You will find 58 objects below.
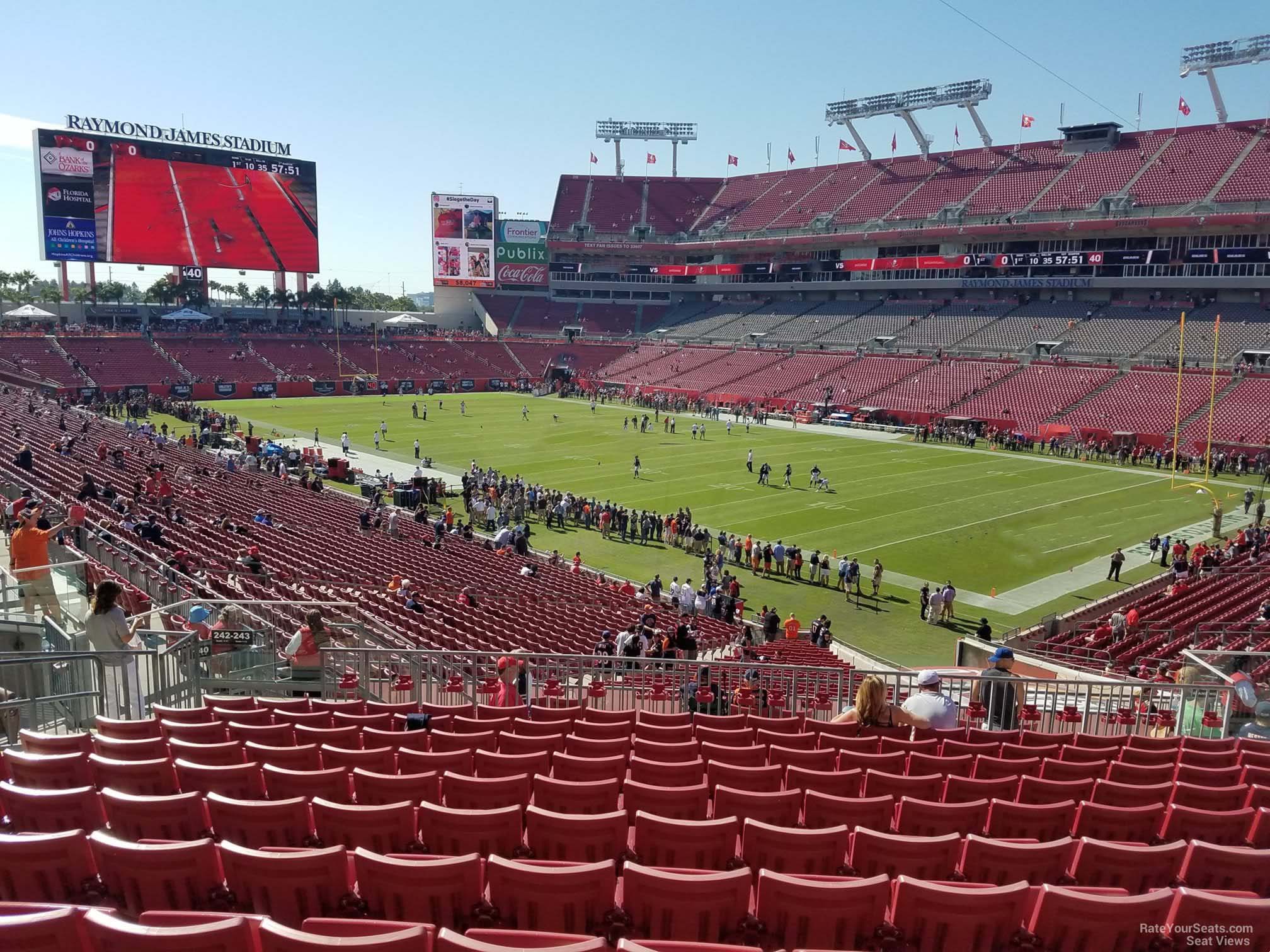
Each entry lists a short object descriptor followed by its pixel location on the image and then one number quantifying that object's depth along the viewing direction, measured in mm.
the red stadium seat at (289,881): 4223
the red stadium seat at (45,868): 4242
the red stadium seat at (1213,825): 5742
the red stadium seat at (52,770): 5523
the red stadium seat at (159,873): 4219
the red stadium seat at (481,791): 5574
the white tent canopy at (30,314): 69625
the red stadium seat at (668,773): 6367
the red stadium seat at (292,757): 6105
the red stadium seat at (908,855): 4953
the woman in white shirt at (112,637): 8523
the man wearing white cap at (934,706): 7445
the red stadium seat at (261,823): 5012
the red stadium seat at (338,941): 3322
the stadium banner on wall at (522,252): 99688
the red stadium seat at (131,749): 6008
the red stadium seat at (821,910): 4164
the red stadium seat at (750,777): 6258
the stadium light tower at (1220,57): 65500
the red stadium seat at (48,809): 4914
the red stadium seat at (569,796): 5621
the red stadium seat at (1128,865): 4938
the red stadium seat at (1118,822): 5840
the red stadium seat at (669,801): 5707
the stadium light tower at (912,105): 80812
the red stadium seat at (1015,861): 4887
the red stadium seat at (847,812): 5660
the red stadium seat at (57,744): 6055
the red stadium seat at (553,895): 4207
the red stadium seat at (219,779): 5590
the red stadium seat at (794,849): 4938
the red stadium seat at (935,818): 5594
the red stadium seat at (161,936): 3328
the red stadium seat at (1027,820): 5734
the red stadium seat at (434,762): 6117
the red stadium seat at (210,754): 6070
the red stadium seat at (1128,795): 6285
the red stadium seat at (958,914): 4141
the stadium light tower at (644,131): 107250
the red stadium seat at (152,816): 4926
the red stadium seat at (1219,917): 3932
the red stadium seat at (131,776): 5531
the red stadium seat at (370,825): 4938
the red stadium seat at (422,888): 4211
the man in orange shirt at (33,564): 10641
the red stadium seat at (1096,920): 4078
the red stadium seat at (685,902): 4203
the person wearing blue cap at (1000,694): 9203
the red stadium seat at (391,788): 5570
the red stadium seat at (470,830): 4988
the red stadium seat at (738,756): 7066
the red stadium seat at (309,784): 5574
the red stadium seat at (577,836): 5000
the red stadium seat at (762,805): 5594
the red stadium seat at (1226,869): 4832
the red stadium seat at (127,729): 6613
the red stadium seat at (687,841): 5008
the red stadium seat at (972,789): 6297
